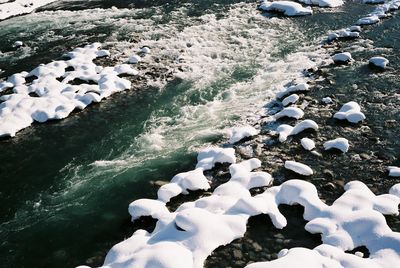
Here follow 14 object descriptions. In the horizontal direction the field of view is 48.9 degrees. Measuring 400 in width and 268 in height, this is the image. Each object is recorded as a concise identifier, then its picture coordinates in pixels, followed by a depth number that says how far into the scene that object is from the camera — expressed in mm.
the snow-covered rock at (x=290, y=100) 12570
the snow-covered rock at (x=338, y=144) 10383
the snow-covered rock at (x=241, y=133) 11112
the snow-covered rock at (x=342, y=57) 14602
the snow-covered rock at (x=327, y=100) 12472
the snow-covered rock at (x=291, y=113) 11859
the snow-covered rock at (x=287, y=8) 19016
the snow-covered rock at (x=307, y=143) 10552
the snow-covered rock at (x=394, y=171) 9445
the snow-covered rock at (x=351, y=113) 11438
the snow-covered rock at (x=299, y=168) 9719
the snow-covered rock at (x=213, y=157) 10275
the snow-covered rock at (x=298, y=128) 11188
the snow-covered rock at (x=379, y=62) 13962
